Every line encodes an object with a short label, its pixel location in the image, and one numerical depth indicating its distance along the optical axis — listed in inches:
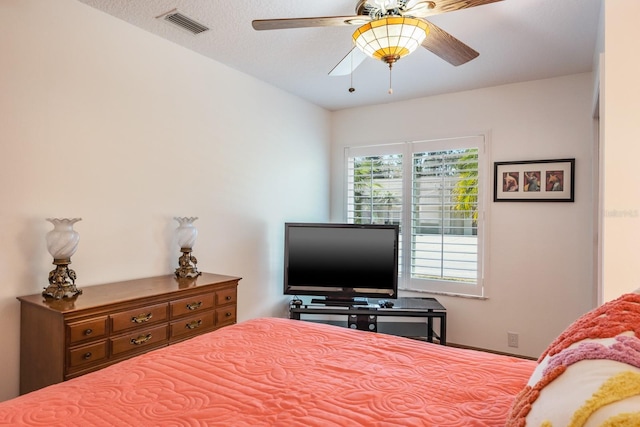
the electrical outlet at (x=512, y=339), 139.0
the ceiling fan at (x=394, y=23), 66.8
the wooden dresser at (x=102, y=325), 72.2
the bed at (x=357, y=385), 28.0
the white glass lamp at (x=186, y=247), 106.8
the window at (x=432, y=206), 147.9
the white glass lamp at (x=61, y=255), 78.6
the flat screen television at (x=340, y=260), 143.9
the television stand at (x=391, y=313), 135.8
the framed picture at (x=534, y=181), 131.2
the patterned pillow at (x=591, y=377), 24.4
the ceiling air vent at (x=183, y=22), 94.4
